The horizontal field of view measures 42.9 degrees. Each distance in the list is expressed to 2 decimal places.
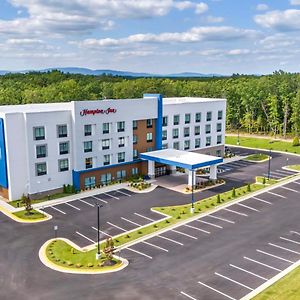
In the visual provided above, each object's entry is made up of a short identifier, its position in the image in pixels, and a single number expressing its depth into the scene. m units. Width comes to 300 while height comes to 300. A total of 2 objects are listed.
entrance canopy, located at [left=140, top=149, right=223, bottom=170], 55.97
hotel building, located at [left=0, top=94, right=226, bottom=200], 51.38
